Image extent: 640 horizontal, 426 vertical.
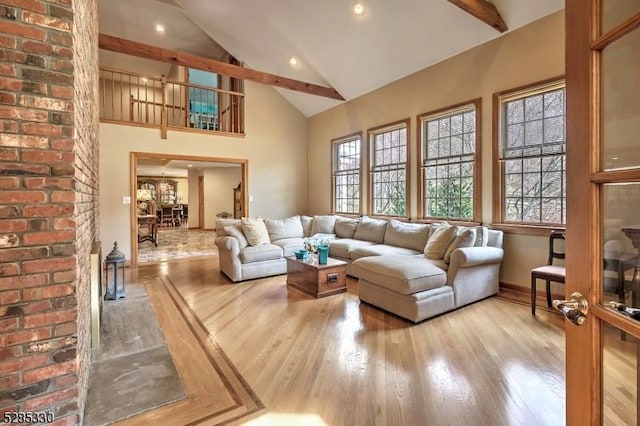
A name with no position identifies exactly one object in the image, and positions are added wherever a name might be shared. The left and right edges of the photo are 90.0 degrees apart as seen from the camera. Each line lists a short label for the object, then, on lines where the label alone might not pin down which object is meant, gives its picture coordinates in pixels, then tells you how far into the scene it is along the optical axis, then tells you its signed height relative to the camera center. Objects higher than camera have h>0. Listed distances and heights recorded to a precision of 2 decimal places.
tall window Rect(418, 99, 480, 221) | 4.36 +0.69
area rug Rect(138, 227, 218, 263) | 6.39 -0.81
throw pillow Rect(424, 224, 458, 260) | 3.70 -0.36
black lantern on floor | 3.75 -0.68
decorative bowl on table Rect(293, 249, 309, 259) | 4.22 -0.56
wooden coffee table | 3.77 -0.79
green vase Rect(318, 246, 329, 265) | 3.95 -0.54
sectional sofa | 3.08 -0.56
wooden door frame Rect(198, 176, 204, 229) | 11.27 +0.35
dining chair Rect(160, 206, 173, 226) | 12.17 -0.16
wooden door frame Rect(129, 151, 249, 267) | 5.72 +0.38
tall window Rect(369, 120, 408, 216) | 5.40 +0.75
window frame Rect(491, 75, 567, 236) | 3.83 +0.54
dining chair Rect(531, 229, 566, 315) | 3.06 -0.58
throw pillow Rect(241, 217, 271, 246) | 4.75 -0.30
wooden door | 0.78 +0.02
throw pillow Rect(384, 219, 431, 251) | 4.40 -0.33
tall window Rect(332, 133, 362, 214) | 6.43 +0.79
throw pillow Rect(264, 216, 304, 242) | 5.34 -0.29
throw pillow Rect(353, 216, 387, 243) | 5.11 -0.30
